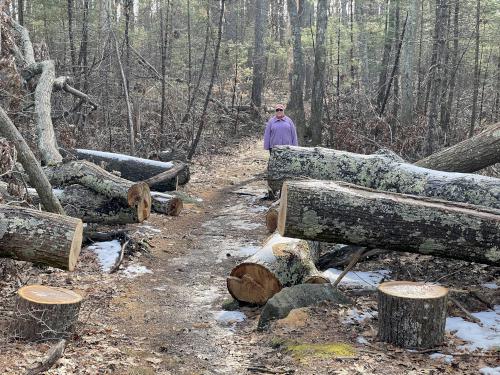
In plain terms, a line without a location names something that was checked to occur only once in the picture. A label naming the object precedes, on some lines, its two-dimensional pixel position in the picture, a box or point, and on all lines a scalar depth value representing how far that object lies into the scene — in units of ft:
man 39.47
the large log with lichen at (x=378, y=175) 22.24
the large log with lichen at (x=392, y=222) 18.38
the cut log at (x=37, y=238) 17.88
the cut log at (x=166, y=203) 35.32
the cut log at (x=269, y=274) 21.38
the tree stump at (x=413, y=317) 16.63
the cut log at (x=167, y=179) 37.26
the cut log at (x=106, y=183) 29.78
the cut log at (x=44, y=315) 16.37
